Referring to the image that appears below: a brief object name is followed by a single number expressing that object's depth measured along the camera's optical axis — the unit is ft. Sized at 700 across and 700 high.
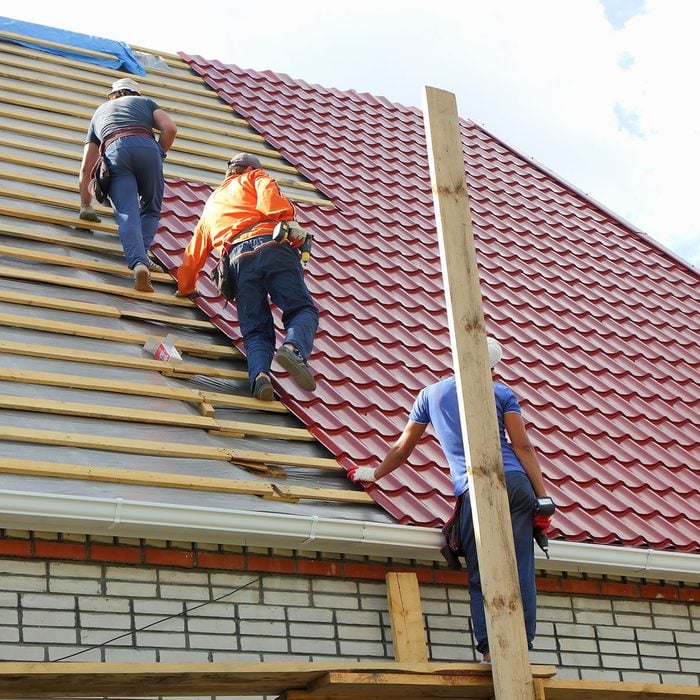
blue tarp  32.71
